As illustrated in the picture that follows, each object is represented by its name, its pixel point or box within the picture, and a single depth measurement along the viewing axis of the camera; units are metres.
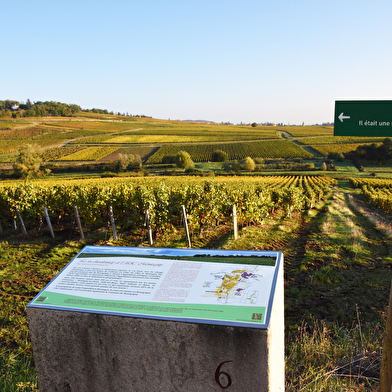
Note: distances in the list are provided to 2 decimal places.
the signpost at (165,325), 2.05
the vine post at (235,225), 10.16
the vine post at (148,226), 9.48
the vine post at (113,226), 9.80
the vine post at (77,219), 10.09
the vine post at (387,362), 2.22
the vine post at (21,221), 11.23
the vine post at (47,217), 10.34
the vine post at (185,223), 9.35
